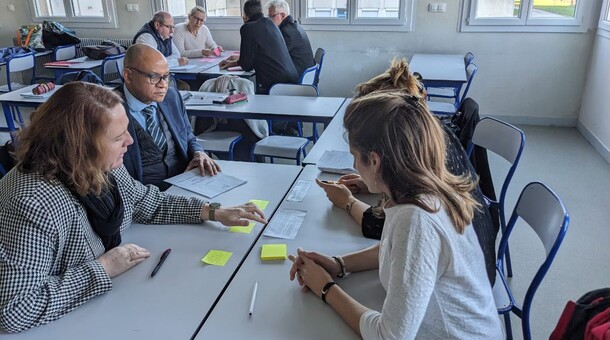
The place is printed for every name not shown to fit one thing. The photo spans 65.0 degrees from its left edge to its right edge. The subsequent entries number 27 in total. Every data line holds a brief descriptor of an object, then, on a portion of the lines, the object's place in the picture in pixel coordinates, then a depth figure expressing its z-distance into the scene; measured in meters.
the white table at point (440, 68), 4.16
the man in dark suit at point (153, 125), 2.16
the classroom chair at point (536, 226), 1.40
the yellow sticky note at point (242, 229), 1.61
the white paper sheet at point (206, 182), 1.94
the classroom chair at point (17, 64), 5.00
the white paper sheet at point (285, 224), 1.58
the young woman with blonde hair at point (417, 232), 0.99
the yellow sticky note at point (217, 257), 1.42
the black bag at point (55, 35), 6.39
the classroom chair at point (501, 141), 2.21
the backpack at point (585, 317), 1.10
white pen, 1.20
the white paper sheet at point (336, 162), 2.08
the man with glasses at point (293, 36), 4.89
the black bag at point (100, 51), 5.59
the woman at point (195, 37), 5.63
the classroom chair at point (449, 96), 4.17
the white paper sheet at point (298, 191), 1.85
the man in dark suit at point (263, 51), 4.34
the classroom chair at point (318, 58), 4.92
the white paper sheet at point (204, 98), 3.38
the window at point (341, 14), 5.53
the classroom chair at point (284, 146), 3.29
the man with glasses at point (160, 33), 4.94
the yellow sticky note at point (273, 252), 1.44
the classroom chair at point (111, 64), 4.92
